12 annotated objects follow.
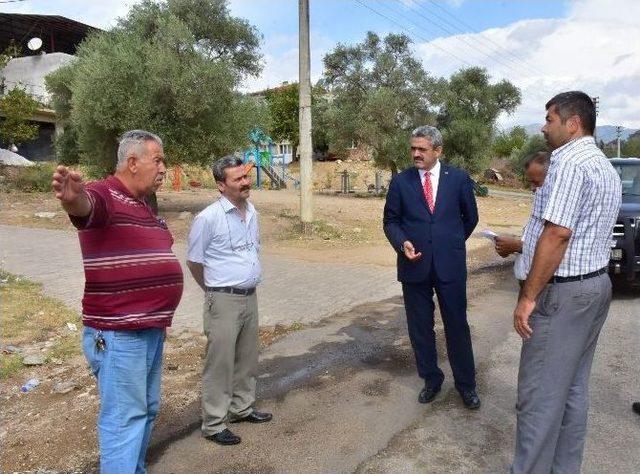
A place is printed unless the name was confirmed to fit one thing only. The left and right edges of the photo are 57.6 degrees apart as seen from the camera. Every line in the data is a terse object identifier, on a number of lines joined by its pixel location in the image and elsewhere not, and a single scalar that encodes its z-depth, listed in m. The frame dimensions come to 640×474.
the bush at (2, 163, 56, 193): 24.81
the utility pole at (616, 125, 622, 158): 57.12
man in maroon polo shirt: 2.70
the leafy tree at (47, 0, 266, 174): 15.87
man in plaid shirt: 2.75
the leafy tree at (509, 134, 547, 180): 40.18
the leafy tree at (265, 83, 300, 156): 50.03
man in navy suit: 4.41
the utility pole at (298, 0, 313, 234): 13.62
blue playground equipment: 33.47
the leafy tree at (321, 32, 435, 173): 28.41
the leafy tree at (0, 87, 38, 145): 24.64
